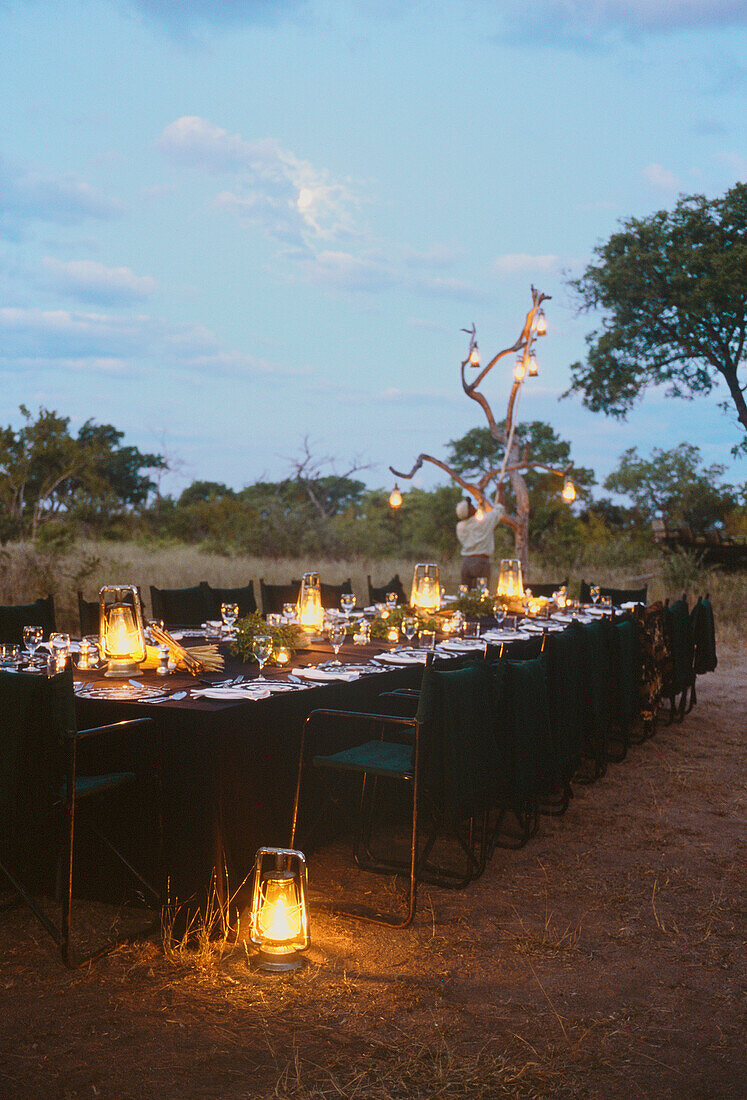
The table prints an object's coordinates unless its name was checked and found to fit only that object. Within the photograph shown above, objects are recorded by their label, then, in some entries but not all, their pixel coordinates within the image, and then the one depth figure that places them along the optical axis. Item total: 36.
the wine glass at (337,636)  4.16
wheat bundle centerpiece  3.63
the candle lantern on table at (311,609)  4.71
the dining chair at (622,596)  7.79
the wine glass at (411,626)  5.02
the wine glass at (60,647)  3.54
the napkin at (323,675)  3.55
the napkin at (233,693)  3.11
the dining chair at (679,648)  6.16
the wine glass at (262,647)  3.69
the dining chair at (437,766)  3.12
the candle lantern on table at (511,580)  6.63
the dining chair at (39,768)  2.67
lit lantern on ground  2.77
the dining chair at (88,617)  5.16
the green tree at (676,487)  22.64
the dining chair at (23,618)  4.88
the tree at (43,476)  13.20
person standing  8.70
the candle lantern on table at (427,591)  5.49
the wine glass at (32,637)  3.82
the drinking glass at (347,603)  5.43
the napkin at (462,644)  4.52
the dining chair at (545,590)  8.12
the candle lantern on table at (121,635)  3.56
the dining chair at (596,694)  4.62
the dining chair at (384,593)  6.77
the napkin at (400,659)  4.07
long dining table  2.94
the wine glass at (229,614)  4.78
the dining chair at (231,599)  6.44
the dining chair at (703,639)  6.77
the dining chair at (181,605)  6.16
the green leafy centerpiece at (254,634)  3.94
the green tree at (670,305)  16.28
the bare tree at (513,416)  9.54
